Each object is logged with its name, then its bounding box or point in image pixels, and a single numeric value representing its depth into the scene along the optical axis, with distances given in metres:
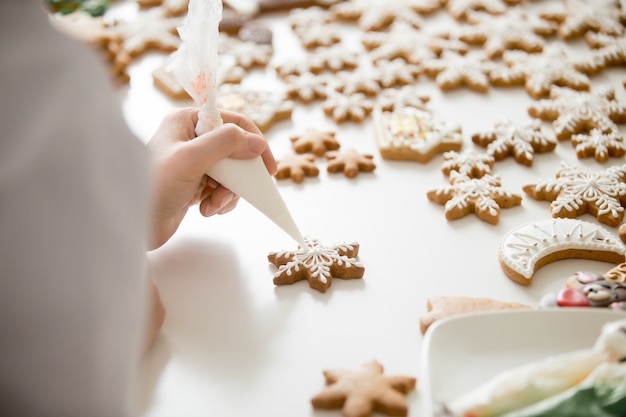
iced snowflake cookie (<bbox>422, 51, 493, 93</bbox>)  1.53
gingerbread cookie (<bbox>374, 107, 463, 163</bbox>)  1.35
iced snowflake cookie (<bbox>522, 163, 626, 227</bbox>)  1.17
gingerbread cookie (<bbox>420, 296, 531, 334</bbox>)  0.99
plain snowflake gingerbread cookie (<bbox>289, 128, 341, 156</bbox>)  1.38
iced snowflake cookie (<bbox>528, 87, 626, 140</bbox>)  1.38
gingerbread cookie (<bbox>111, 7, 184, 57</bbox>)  1.69
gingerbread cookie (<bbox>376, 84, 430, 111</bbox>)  1.47
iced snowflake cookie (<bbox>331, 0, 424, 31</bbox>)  1.76
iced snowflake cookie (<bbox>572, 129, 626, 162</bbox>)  1.31
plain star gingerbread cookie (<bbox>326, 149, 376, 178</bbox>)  1.32
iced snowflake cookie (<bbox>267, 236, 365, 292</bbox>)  1.09
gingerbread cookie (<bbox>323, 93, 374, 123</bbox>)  1.46
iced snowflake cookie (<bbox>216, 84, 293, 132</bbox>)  1.45
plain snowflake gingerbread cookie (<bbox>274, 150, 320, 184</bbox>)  1.31
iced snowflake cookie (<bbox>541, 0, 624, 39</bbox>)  1.68
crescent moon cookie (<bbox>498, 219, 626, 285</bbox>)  1.08
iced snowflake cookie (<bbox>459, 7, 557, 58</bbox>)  1.63
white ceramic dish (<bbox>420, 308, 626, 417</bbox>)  0.86
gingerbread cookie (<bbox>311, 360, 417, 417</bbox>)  0.88
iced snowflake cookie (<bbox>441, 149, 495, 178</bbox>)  1.29
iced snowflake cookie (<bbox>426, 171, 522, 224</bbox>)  1.20
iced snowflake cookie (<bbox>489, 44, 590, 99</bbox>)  1.50
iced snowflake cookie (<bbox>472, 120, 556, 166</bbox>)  1.33
